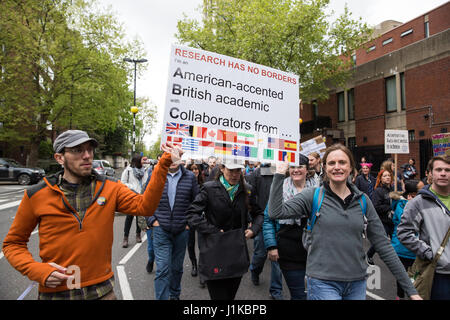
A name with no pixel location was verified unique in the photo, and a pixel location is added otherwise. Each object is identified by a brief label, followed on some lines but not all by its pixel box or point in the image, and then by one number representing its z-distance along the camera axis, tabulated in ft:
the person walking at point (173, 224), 12.48
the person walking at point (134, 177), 22.25
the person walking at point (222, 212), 9.30
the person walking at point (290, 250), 10.17
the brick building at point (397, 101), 54.70
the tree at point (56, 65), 67.31
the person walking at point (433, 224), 8.71
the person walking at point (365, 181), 23.58
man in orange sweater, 6.50
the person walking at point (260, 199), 14.80
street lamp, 73.26
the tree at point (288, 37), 55.16
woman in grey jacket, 7.41
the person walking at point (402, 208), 12.55
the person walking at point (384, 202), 18.12
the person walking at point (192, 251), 16.82
